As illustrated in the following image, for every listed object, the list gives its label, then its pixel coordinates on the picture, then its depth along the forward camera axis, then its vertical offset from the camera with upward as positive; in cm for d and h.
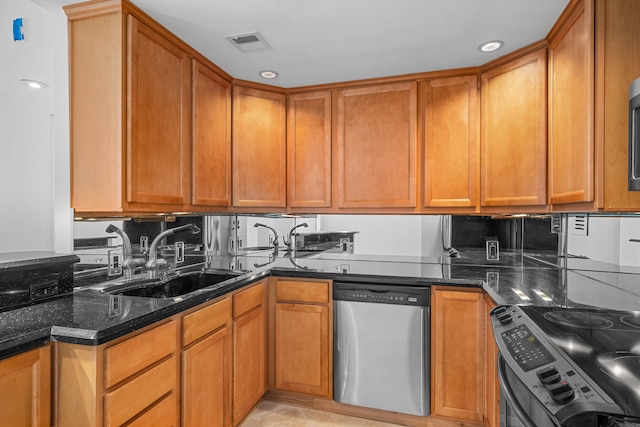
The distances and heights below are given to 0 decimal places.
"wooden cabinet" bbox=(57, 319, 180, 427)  122 -62
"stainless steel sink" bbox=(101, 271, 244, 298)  187 -43
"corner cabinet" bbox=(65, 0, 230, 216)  183 +54
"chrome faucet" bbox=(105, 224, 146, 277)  206 -26
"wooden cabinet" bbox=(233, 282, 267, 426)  209 -87
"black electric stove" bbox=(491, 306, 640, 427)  85 -45
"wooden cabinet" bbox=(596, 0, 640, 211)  158 +55
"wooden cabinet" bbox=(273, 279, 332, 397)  240 -85
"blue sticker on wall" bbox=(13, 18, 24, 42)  178 +89
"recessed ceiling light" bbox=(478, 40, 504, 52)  219 +102
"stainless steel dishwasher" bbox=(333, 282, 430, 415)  220 -85
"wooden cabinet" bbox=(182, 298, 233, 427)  166 -78
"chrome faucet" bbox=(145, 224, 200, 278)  217 -26
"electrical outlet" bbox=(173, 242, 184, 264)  272 -32
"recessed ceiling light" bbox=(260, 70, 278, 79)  265 +101
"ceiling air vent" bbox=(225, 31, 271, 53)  213 +102
